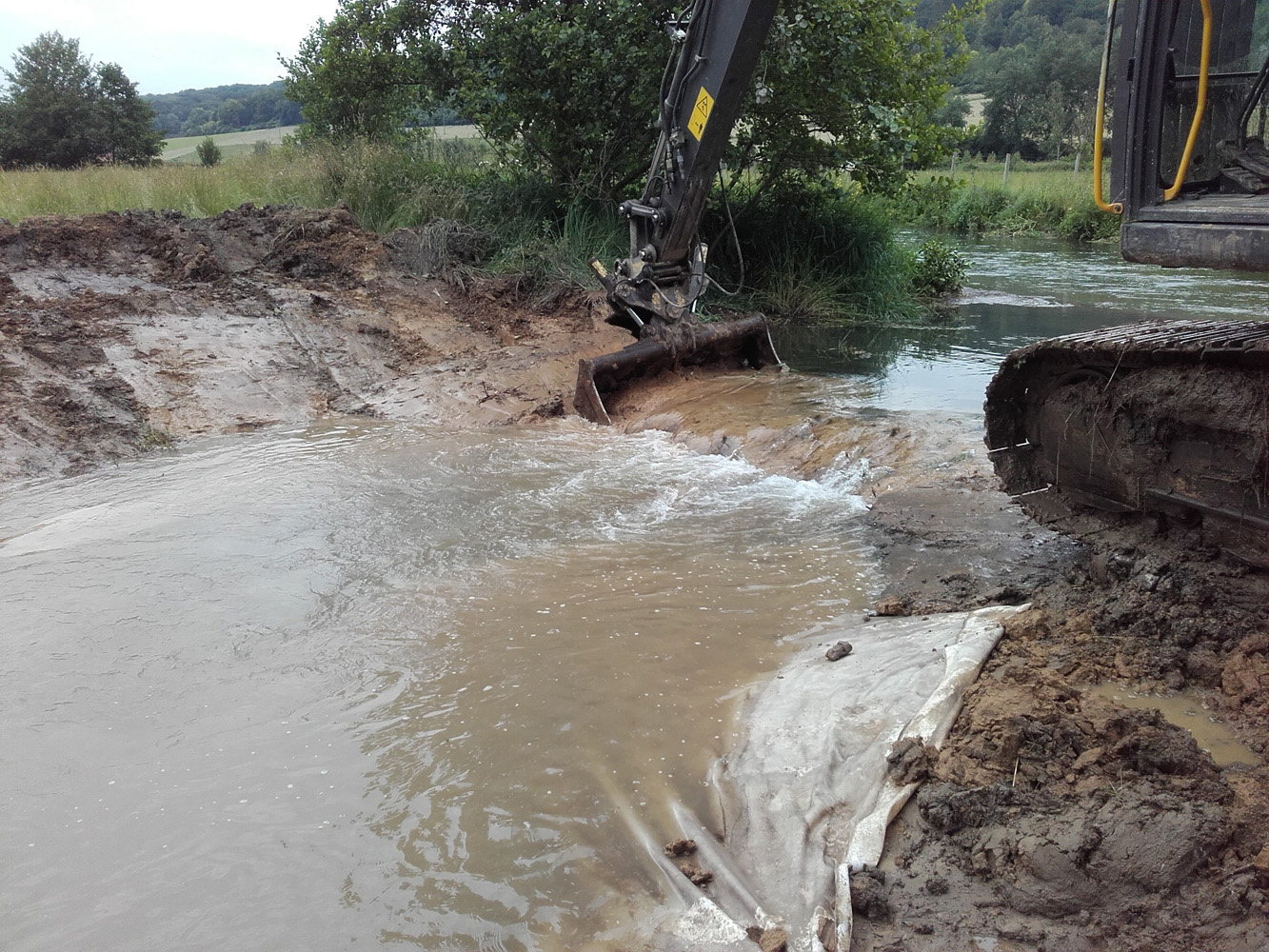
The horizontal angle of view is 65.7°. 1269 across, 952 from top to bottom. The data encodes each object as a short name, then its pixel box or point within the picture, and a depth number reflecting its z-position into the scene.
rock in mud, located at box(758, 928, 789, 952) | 2.21
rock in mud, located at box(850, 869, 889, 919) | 2.25
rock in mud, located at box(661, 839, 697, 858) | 2.55
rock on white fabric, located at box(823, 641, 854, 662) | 3.42
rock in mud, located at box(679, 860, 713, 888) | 2.45
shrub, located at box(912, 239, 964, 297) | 12.20
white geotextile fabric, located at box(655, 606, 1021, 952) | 2.34
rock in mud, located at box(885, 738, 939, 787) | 2.65
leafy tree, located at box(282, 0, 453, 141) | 11.78
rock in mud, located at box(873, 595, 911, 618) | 3.81
